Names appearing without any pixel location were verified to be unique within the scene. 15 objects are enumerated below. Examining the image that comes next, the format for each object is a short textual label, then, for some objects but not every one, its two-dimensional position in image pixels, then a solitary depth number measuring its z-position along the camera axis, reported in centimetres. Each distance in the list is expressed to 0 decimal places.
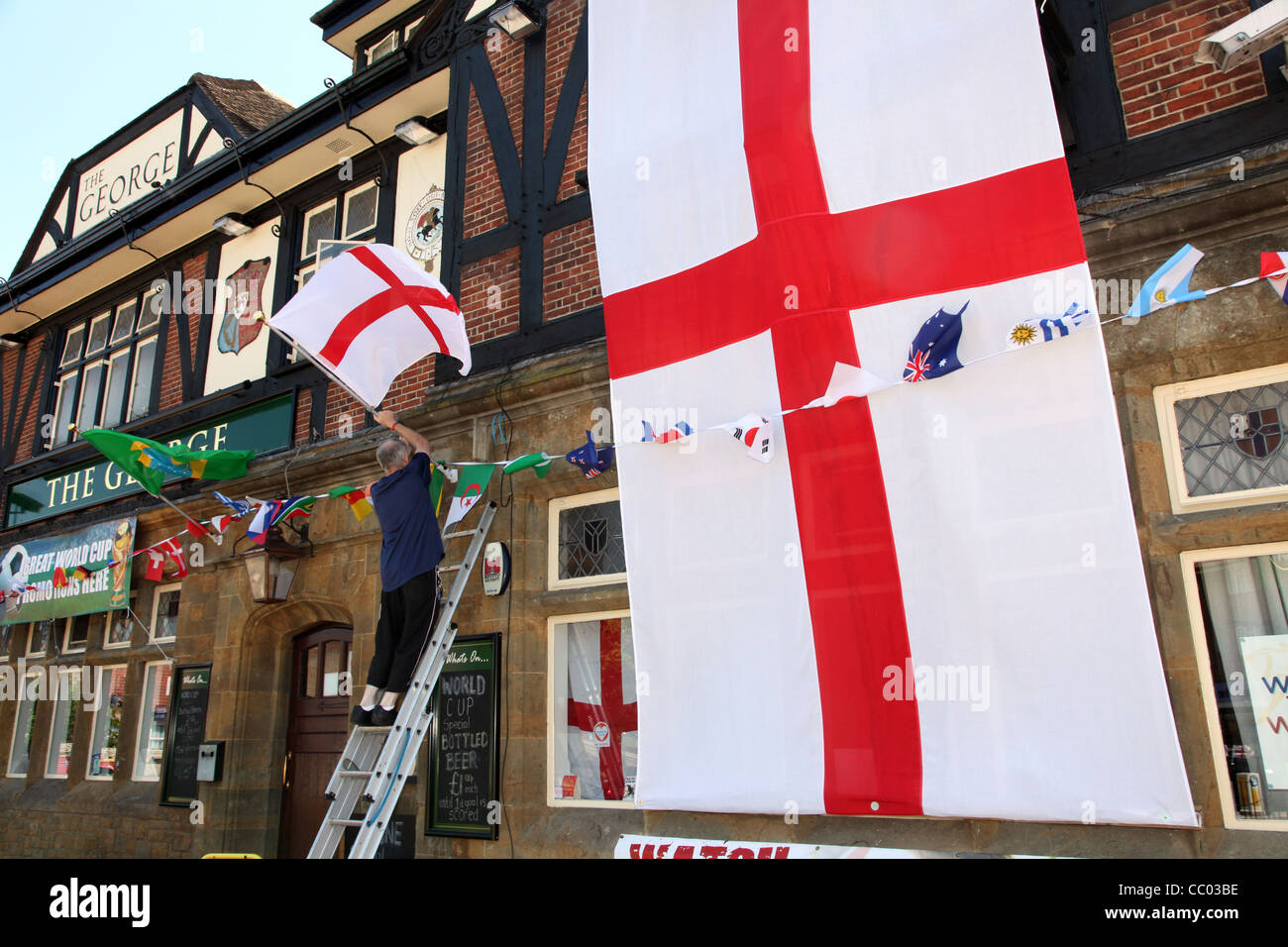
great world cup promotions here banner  1041
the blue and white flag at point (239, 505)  798
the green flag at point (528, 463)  609
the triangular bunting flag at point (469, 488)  645
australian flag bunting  462
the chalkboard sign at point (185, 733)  887
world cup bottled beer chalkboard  641
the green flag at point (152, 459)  844
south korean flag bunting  511
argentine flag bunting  415
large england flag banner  421
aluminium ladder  481
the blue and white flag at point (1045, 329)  429
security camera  407
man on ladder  555
